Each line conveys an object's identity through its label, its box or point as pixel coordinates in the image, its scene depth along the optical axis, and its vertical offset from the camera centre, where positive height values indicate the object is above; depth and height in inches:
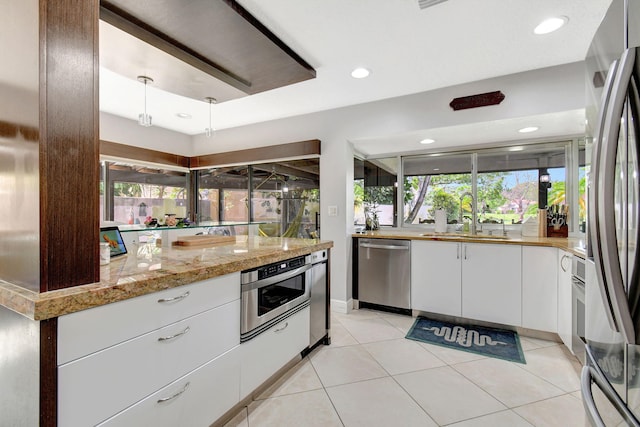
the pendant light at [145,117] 92.0 +33.4
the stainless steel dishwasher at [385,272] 126.3 -27.1
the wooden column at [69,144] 36.7 +9.4
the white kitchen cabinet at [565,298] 92.1 -28.5
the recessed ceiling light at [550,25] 72.9 +49.6
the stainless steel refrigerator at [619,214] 30.6 -0.1
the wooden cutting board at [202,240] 82.1 -8.3
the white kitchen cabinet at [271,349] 64.8 -35.2
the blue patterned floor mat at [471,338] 95.2 -46.4
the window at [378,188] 154.9 +13.8
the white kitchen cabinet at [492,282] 107.5 -27.1
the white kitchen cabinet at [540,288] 101.3 -27.2
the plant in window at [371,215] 154.2 -1.2
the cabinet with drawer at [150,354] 36.8 -22.4
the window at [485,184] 125.4 +13.9
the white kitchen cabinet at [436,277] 117.3 -27.2
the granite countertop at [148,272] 34.7 -10.2
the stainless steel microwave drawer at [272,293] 64.7 -21.1
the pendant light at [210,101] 110.2 +44.3
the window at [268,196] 151.1 +10.2
